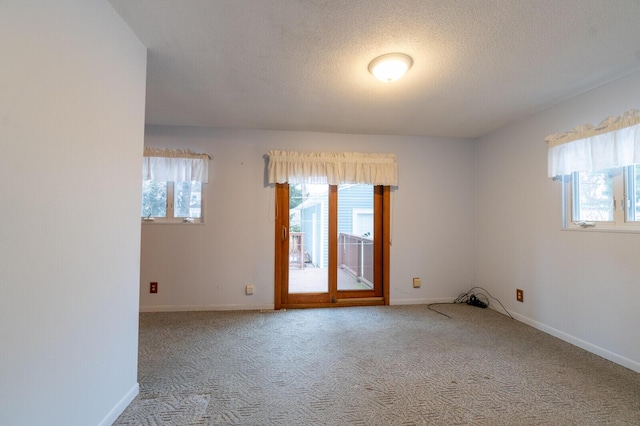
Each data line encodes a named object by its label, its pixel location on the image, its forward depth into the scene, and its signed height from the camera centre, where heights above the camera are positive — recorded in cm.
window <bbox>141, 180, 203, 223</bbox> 328 +17
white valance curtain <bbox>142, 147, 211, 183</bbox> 316 +59
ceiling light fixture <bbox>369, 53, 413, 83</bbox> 180 +104
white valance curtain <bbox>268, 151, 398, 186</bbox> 332 +61
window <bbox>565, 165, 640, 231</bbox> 210 +17
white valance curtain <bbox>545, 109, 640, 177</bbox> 201 +60
